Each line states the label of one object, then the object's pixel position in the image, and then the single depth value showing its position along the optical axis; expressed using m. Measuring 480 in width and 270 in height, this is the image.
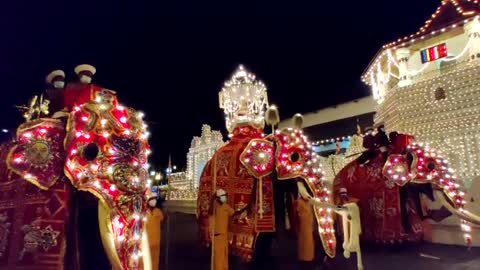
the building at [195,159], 18.83
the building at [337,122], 18.81
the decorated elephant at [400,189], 6.57
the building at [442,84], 10.86
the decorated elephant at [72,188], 2.57
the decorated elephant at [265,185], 4.88
